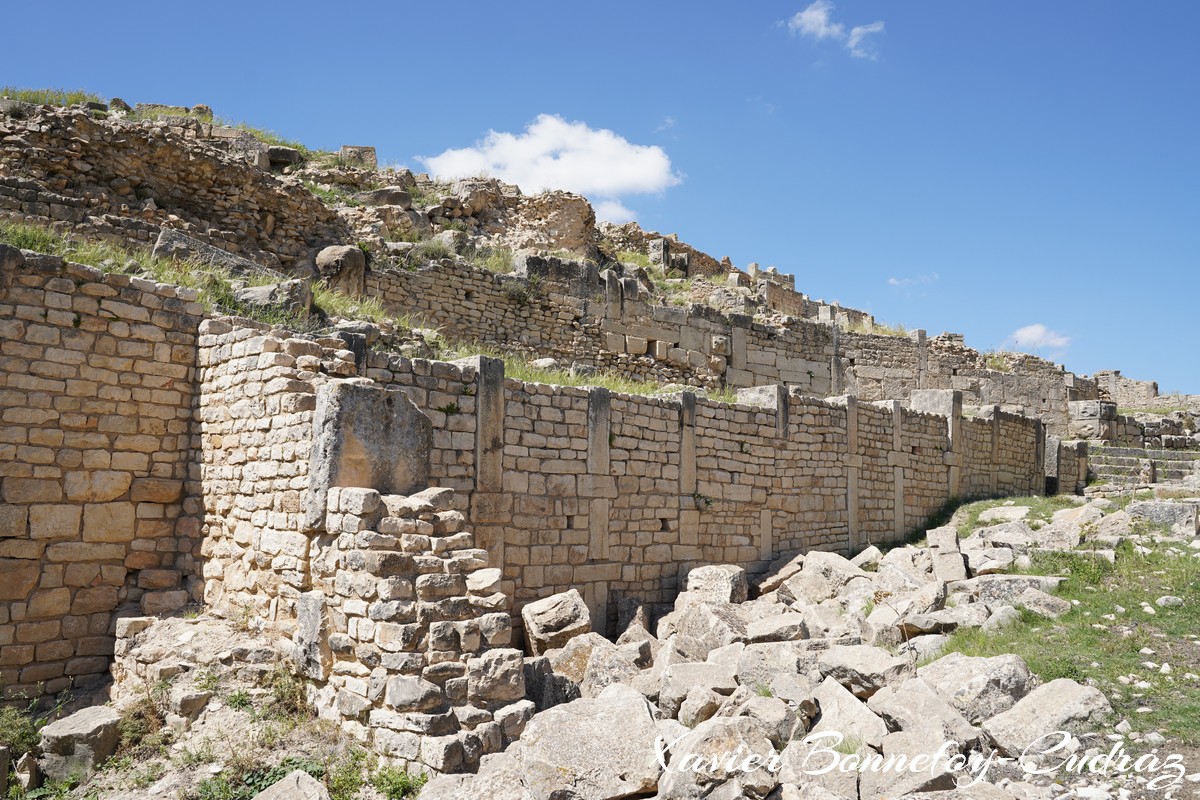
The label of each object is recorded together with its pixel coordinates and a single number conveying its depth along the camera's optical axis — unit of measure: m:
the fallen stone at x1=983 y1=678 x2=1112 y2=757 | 5.93
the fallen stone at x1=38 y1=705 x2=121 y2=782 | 5.41
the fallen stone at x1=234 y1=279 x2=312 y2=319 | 8.33
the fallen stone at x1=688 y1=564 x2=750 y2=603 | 9.98
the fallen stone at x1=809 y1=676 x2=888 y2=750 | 5.82
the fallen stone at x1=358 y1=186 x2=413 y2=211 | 16.25
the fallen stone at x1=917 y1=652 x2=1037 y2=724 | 6.40
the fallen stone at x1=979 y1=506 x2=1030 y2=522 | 13.85
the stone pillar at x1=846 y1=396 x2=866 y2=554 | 13.48
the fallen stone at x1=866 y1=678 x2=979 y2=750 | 5.62
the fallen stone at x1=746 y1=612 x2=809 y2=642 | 8.34
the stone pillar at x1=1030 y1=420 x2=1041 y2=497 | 18.31
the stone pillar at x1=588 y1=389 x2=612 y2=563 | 9.55
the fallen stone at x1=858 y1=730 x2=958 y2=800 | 5.06
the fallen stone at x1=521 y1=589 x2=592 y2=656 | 8.10
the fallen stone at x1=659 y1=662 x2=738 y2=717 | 6.70
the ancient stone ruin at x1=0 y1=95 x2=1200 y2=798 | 5.65
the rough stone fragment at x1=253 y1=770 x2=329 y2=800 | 4.77
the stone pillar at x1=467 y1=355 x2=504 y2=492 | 8.44
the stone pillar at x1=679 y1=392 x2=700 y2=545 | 10.70
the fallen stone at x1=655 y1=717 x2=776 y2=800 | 4.99
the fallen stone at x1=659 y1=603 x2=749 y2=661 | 8.29
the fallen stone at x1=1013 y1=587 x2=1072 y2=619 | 8.48
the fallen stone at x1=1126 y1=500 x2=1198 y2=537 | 10.69
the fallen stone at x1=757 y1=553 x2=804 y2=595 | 11.14
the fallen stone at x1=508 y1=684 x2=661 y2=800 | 4.91
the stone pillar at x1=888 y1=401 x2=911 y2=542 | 14.49
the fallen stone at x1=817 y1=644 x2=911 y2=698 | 6.84
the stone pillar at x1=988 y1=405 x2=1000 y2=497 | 16.92
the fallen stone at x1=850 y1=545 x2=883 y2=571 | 12.07
